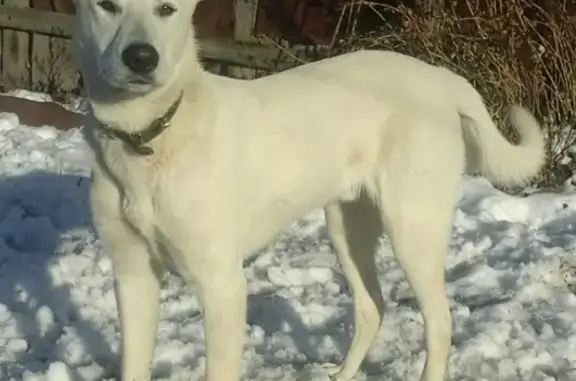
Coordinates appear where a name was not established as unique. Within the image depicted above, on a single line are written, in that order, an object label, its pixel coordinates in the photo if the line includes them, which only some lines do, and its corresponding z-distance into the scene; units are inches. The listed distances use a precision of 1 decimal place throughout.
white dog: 110.9
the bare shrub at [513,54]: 227.9
